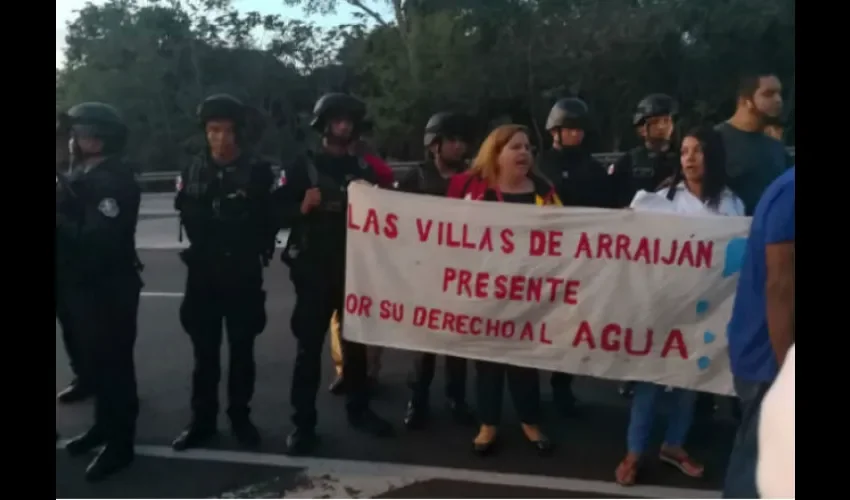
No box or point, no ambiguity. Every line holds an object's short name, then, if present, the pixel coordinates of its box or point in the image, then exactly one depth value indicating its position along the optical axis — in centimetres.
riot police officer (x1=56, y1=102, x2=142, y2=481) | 286
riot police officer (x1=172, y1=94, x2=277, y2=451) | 289
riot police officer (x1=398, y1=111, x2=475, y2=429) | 276
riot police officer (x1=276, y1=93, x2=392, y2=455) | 290
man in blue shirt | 242
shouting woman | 279
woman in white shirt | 278
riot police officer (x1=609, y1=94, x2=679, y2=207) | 271
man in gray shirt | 268
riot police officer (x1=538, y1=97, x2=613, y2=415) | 273
